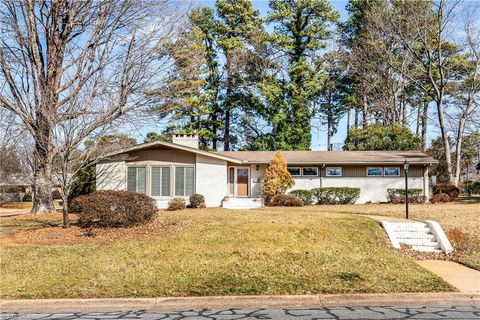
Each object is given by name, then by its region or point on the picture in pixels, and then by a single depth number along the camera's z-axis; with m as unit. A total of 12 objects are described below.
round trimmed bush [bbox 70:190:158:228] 13.33
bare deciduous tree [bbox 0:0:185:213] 15.91
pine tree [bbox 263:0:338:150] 38.31
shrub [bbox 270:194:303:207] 23.73
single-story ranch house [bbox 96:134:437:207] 23.52
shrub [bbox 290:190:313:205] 25.50
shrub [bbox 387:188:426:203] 24.97
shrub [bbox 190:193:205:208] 22.72
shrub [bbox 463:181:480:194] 39.22
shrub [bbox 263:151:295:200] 25.25
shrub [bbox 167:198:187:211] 21.78
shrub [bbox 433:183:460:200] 26.70
